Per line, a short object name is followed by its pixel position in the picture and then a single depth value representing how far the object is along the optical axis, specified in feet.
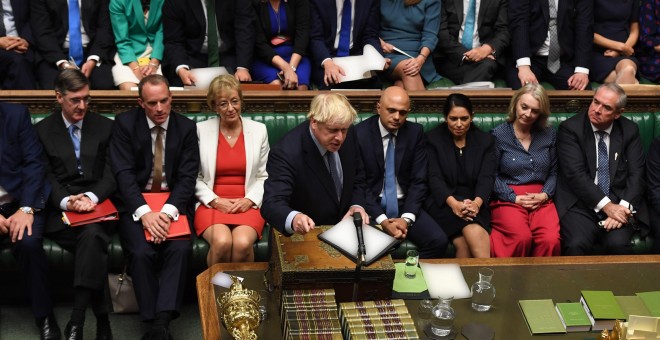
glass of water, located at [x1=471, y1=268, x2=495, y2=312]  11.27
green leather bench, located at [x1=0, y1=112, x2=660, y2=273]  13.79
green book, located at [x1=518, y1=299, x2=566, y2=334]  10.86
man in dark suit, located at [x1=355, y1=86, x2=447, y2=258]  14.55
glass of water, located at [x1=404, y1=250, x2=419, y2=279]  11.69
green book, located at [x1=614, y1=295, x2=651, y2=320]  11.23
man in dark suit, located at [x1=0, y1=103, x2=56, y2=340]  13.28
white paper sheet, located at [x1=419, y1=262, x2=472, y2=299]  11.51
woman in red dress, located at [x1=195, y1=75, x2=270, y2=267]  14.10
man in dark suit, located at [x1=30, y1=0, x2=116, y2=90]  17.22
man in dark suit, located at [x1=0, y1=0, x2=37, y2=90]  16.87
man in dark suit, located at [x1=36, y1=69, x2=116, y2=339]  13.27
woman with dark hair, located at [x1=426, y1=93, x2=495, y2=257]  14.90
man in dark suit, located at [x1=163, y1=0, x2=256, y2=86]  17.61
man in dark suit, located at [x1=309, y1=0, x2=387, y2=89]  18.22
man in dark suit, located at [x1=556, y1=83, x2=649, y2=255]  15.11
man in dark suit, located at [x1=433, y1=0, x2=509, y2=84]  18.97
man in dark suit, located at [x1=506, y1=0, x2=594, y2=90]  18.98
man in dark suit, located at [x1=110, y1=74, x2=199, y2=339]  13.37
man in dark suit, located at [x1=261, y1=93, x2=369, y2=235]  12.48
